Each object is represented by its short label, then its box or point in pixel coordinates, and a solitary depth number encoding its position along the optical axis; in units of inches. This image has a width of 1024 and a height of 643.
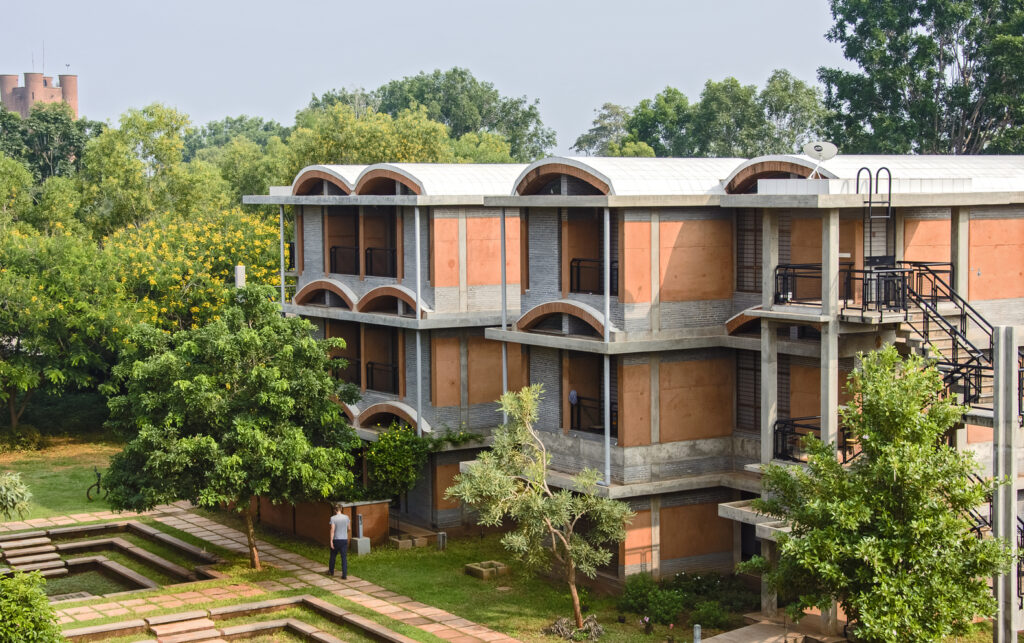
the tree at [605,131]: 4047.7
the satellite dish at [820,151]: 958.8
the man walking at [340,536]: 1075.9
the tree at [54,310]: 1614.2
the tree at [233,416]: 1033.5
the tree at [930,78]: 2028.8
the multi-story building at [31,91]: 5802.2
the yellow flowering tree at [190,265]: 1683.1
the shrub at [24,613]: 692.1
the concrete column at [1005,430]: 817.5
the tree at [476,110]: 3897.6
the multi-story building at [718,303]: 928.9
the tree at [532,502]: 912.9
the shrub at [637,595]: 967.0
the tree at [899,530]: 716.7
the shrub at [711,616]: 933.2
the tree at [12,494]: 829.2
